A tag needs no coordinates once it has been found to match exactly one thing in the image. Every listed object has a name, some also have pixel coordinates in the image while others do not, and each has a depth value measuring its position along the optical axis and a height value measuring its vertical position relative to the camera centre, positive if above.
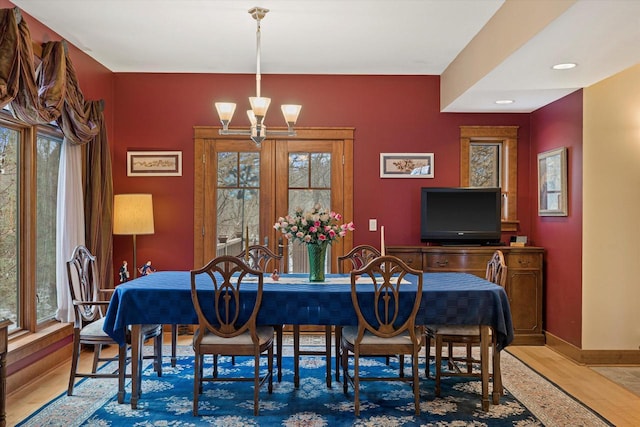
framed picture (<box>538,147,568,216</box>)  4.90 +0.26
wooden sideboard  5.25 -0.58
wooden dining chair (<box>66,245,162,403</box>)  3.61 -0.84
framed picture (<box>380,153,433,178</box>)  5.78 +0.49
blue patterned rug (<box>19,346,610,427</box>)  3.26 -1.31
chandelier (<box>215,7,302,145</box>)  3.74 +0.70
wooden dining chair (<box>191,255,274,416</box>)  3.33 -0.74
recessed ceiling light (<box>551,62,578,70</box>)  3.87 +1.07
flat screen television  5.52 -0.06
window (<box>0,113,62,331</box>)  3.98 -0.11
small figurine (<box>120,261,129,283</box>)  5.39 -0.67
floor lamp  5.23 -0.06
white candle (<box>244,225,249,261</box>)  3.85 -0.33
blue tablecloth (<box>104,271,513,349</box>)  3.45 -0.64
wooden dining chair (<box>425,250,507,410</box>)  3.58 -0.89
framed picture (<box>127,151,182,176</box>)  5.73 +0.50
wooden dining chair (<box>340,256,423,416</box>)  3.33 -0.73
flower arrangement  3.77 -0.13
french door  5.72 +0.24
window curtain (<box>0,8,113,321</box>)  3.36 +0.66
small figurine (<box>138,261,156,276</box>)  5.41 -0.62
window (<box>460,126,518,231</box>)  5.76 +0.55
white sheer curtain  4.57 -0.14
